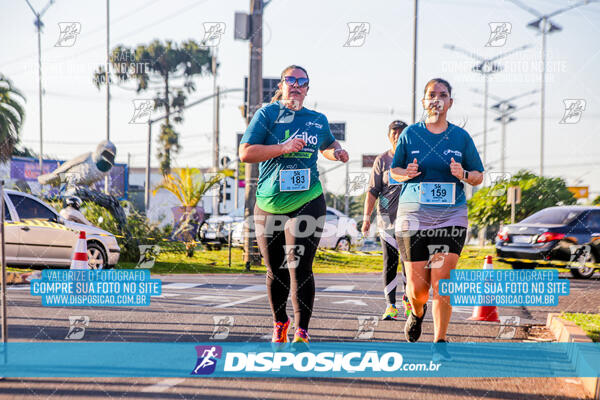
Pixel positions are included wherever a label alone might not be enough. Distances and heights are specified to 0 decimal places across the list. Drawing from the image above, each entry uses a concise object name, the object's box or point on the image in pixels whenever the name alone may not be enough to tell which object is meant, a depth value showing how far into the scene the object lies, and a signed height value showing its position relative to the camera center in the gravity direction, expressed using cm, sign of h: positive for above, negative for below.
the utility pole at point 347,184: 772 +13
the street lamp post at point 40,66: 692 +153
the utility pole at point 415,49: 583 +140
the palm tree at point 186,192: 1633 -2
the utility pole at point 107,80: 664 +135
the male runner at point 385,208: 623 -14
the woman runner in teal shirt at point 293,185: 426 +6
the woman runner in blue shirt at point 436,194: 420 +1
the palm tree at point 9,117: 909 +110
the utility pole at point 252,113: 1301 +170
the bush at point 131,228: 1359 -93
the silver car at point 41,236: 970 -81
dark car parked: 1062 -73
